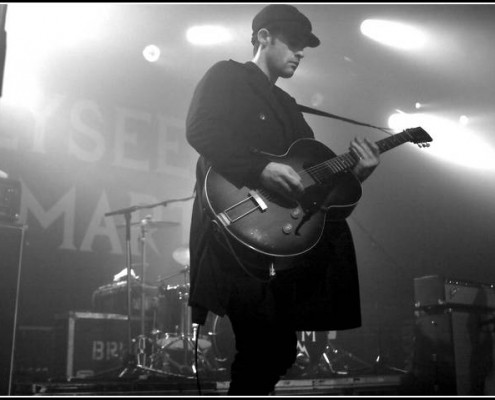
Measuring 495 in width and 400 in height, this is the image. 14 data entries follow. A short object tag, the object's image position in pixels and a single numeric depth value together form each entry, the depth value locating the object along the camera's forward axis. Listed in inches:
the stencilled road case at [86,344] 207.6
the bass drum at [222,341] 219.5
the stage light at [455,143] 234.1
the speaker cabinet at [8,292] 132.6
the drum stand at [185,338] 218.1
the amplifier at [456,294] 187.6
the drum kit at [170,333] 216.2
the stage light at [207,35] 264.2
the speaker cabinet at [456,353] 179.6
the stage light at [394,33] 235.1
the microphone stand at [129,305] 199.3
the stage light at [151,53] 287.3
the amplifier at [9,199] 143.9
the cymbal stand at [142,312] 213.6
